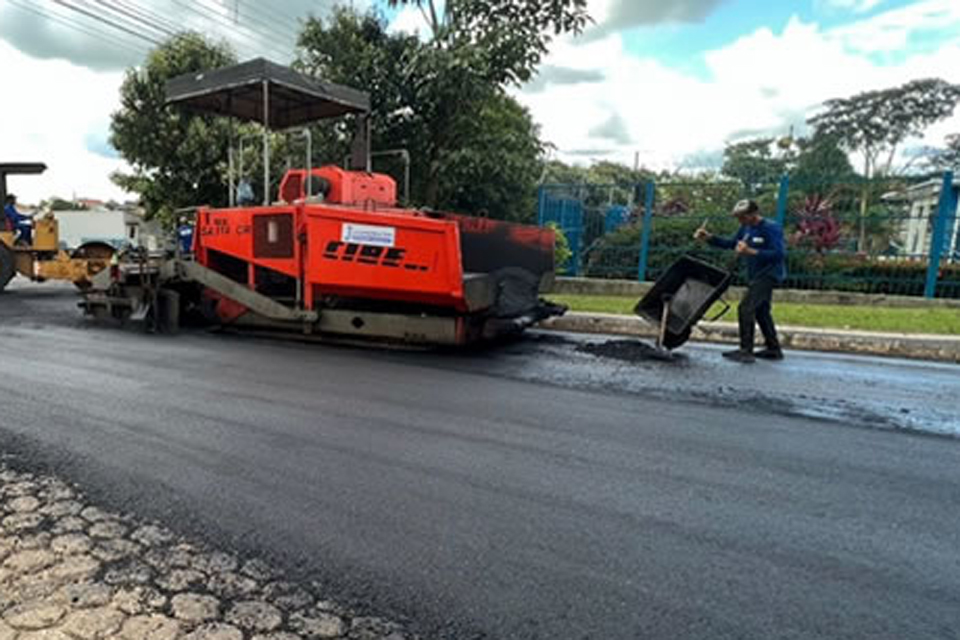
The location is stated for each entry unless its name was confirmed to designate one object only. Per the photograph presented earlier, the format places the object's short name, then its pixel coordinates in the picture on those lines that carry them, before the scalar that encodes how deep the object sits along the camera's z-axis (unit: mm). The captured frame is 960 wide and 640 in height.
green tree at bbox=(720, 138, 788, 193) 41544
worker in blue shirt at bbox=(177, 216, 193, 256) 8055
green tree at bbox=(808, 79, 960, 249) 37344
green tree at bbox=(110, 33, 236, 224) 16516
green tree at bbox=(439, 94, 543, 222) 12297
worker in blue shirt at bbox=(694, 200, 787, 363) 6695
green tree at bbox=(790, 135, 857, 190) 38250
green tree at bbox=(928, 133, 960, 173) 33056
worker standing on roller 12562
